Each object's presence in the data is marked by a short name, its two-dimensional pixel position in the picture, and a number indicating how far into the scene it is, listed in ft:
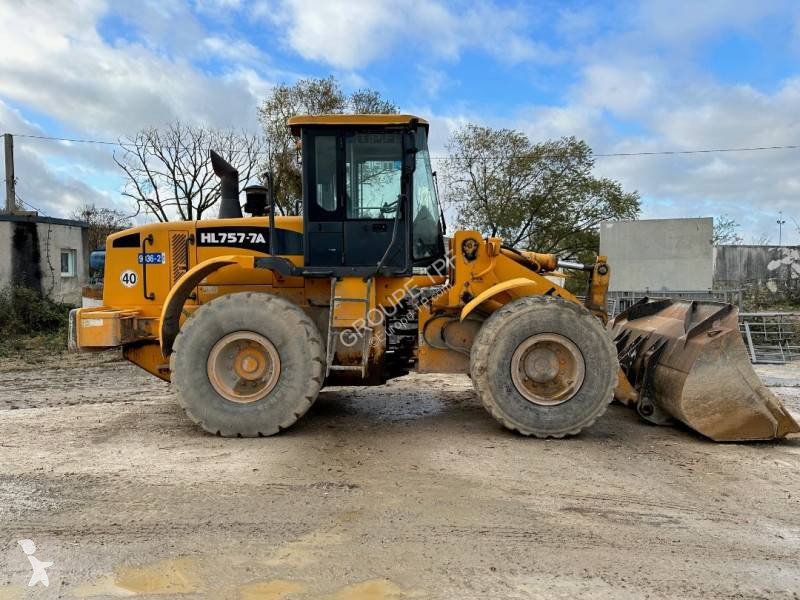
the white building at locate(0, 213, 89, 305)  57.52
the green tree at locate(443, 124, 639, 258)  83.05
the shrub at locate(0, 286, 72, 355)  50.14
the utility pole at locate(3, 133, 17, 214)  64.39
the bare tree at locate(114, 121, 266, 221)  92.99
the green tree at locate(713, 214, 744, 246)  102.18
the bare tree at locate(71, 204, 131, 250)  102.76
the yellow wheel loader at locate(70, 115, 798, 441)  17.62
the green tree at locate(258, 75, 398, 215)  84.58
